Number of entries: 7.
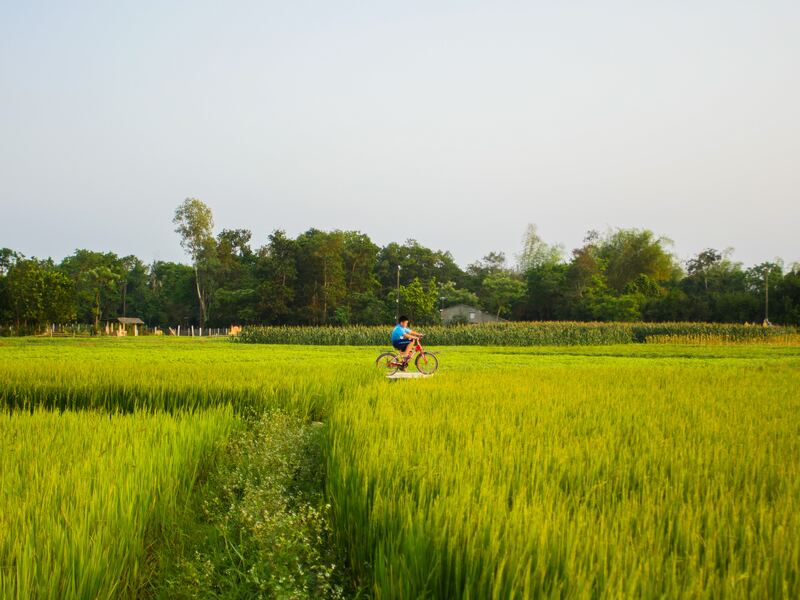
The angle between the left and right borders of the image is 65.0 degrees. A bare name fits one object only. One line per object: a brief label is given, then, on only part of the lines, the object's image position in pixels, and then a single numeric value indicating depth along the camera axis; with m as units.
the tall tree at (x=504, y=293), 80.20
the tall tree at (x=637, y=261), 89.12
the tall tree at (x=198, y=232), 77.06
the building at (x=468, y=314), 78.43
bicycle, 15.17
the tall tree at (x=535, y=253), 104.81
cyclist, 14.27
